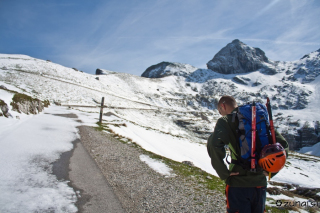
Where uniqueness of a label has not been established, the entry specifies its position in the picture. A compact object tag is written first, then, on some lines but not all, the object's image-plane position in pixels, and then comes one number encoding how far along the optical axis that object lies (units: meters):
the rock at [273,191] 7.32
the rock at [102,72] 146.00
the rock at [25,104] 17.64
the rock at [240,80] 166.75
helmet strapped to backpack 2.59
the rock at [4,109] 14.21
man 2.88
